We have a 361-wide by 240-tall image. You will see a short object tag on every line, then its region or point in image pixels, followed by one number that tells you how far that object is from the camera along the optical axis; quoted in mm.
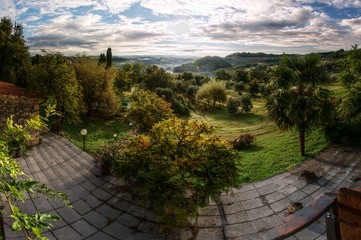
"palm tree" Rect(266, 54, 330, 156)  9664
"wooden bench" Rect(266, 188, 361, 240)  1374
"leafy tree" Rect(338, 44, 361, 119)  10750
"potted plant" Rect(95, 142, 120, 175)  10059
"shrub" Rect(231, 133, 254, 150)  13371
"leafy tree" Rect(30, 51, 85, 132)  14594
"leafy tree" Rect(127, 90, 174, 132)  11494
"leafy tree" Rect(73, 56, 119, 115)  19453
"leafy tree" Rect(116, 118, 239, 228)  5957
